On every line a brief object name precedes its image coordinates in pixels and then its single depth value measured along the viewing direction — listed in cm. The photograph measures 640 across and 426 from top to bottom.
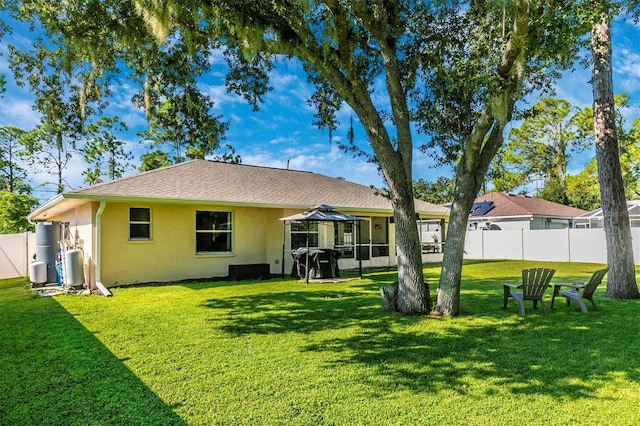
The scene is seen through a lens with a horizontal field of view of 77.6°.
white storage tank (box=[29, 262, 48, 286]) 1156
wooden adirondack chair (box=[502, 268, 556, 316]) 714
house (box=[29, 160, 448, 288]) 1129
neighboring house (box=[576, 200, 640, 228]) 2100
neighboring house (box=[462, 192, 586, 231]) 2628
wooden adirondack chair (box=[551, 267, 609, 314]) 721
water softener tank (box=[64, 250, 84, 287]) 1066
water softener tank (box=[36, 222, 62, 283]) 1227
